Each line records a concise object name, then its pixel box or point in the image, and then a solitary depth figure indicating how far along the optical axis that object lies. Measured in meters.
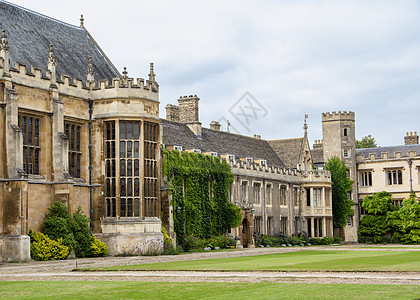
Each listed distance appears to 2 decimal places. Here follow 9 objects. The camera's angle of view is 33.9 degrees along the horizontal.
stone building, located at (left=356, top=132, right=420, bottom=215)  62.62
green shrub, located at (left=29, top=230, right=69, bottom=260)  29.73
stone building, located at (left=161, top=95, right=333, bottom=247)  48.69
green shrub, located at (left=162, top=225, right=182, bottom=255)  35.66
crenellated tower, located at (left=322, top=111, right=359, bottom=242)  64.62
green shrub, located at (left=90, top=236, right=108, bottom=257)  32.81
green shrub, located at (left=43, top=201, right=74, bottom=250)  31.08
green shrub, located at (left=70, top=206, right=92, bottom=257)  31.98
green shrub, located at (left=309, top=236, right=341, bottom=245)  56.44
